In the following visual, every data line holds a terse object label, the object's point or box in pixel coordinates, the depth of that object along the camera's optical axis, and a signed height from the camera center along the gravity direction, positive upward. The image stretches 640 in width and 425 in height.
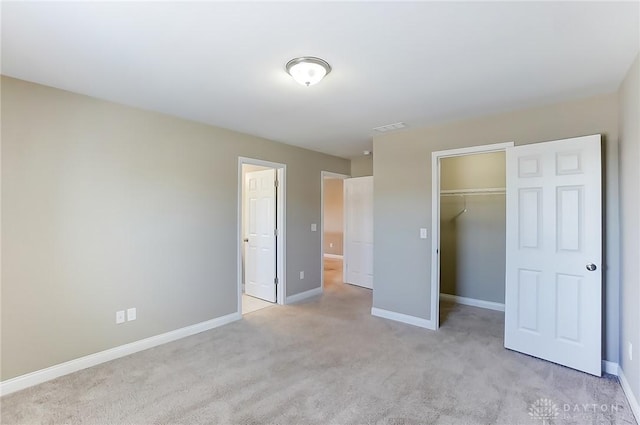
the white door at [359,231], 5.73 -0.32
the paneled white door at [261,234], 4.79 -0.33
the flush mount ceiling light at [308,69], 2.13 +1.00
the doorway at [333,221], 9.17 -0.22
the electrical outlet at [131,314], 3.09 -1.00
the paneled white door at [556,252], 2.67 -0.34
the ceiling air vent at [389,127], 3.70 +1.05
